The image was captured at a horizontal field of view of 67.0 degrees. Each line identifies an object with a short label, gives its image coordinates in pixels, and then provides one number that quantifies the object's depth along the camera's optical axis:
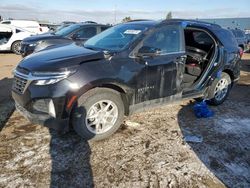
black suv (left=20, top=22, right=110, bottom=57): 6.73
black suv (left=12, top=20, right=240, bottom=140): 2.52
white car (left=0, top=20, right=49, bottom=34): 11.72
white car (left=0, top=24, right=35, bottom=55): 10.06
